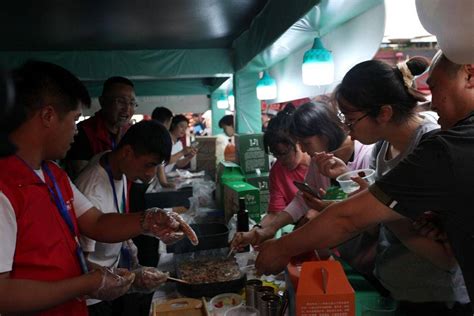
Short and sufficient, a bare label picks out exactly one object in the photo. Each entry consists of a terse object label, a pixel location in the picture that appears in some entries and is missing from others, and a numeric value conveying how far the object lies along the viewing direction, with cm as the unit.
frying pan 157
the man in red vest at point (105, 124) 267
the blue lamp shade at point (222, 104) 877
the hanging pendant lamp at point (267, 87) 455
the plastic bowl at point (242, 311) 129
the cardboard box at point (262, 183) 351
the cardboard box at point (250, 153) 371
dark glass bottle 228
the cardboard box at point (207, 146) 542
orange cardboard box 103
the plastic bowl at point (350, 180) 156
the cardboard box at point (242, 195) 265
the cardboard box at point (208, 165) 551
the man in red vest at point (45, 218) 105
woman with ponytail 125
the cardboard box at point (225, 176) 328
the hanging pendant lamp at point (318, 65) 251
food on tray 165
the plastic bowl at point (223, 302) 145
